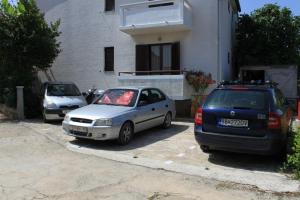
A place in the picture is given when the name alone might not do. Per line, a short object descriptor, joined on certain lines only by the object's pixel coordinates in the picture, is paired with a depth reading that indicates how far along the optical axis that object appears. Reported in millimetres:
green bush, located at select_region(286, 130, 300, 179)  6656
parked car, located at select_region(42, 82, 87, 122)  14195
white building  16469
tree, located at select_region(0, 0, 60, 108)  16375
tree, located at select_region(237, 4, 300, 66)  22250
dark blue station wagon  7621
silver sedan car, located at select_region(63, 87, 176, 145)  9688
